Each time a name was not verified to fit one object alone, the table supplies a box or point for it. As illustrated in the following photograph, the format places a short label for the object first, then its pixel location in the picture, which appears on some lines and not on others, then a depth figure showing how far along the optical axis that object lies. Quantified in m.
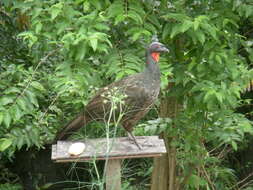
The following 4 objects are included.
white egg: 5.71
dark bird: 6.27
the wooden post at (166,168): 9.29
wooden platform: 5.71
